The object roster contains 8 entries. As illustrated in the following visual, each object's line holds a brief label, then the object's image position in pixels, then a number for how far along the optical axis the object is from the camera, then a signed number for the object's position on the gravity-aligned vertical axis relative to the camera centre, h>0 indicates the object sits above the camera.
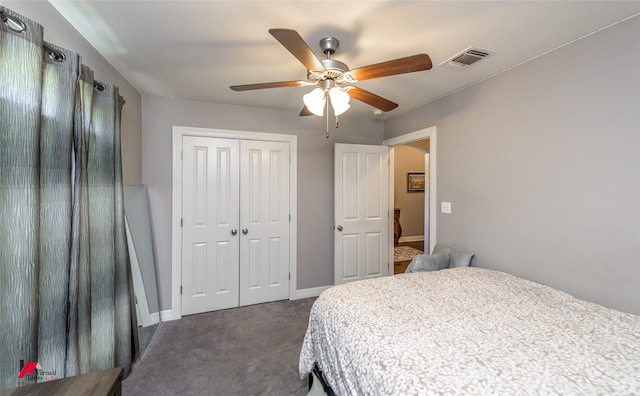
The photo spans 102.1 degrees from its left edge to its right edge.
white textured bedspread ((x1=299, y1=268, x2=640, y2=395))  0.90 -0.62
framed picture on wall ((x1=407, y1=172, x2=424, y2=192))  6.92 +0.46
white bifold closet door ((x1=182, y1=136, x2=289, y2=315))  2.96 -0.29
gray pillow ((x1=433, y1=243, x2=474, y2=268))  2.38 -0.56
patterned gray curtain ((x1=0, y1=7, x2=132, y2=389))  1.08 -0.09
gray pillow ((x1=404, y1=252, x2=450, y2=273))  2.38 -0.60
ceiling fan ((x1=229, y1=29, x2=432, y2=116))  1.37 +0.75
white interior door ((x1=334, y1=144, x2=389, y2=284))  3.42 -0.18
